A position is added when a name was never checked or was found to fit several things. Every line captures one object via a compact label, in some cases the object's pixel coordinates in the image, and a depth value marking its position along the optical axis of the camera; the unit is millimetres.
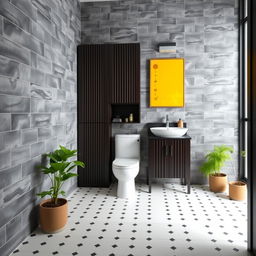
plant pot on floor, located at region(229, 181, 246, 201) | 3068
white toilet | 3080
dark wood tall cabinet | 3625
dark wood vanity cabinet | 3264
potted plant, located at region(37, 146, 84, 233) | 2255
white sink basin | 3300
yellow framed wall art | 3693
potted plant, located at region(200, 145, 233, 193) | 3320
